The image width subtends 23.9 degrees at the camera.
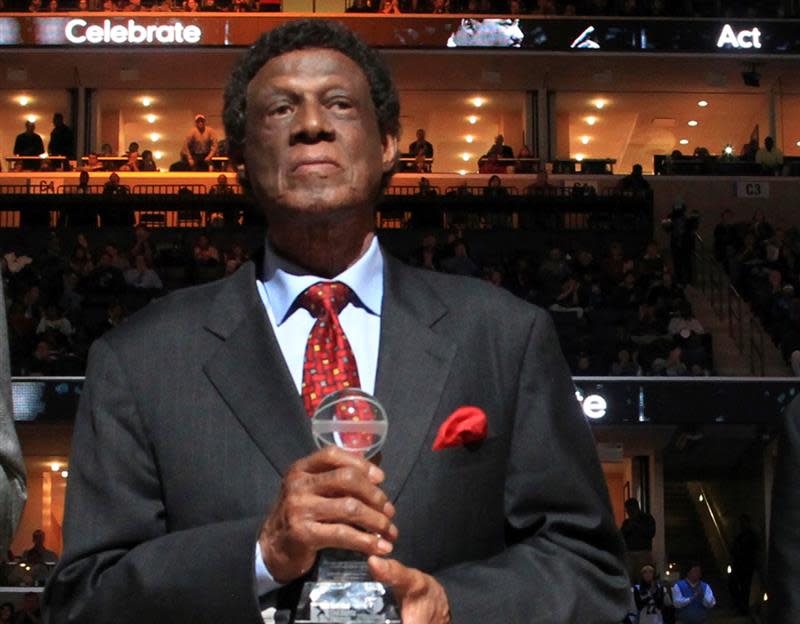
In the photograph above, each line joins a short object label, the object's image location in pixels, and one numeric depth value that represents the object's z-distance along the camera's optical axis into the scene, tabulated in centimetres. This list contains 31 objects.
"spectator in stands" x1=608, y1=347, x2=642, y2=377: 2295
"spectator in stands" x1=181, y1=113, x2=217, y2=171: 3356
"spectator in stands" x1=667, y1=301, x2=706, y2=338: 2469
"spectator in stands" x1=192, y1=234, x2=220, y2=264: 2691
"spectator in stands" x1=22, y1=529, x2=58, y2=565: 2097
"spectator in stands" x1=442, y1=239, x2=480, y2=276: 2481
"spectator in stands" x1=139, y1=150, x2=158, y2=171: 3375
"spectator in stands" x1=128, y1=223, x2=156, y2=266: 2736
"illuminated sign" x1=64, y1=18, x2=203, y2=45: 3472
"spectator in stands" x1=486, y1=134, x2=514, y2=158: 3572
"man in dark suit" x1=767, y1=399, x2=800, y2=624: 332
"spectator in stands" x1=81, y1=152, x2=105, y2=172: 3403
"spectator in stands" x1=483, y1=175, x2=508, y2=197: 3123
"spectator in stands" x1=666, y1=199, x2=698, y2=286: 2975
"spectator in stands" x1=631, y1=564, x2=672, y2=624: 1791
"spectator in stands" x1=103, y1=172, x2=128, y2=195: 3092
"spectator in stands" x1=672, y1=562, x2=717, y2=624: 1881
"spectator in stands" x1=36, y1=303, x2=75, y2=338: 2365
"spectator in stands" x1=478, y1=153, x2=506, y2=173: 3541
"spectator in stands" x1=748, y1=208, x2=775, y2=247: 2997
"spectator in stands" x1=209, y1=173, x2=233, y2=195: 3083
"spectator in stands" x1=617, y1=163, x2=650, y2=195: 3198
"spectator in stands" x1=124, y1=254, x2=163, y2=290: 2596
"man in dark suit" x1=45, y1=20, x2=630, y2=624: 336
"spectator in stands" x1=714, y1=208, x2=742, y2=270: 2992
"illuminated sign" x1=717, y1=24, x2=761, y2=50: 3544
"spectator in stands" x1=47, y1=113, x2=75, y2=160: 3478
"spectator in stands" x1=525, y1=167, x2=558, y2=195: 3181
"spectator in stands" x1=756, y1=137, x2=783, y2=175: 3491
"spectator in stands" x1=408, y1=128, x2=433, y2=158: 3444
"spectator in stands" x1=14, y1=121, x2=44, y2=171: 3447
